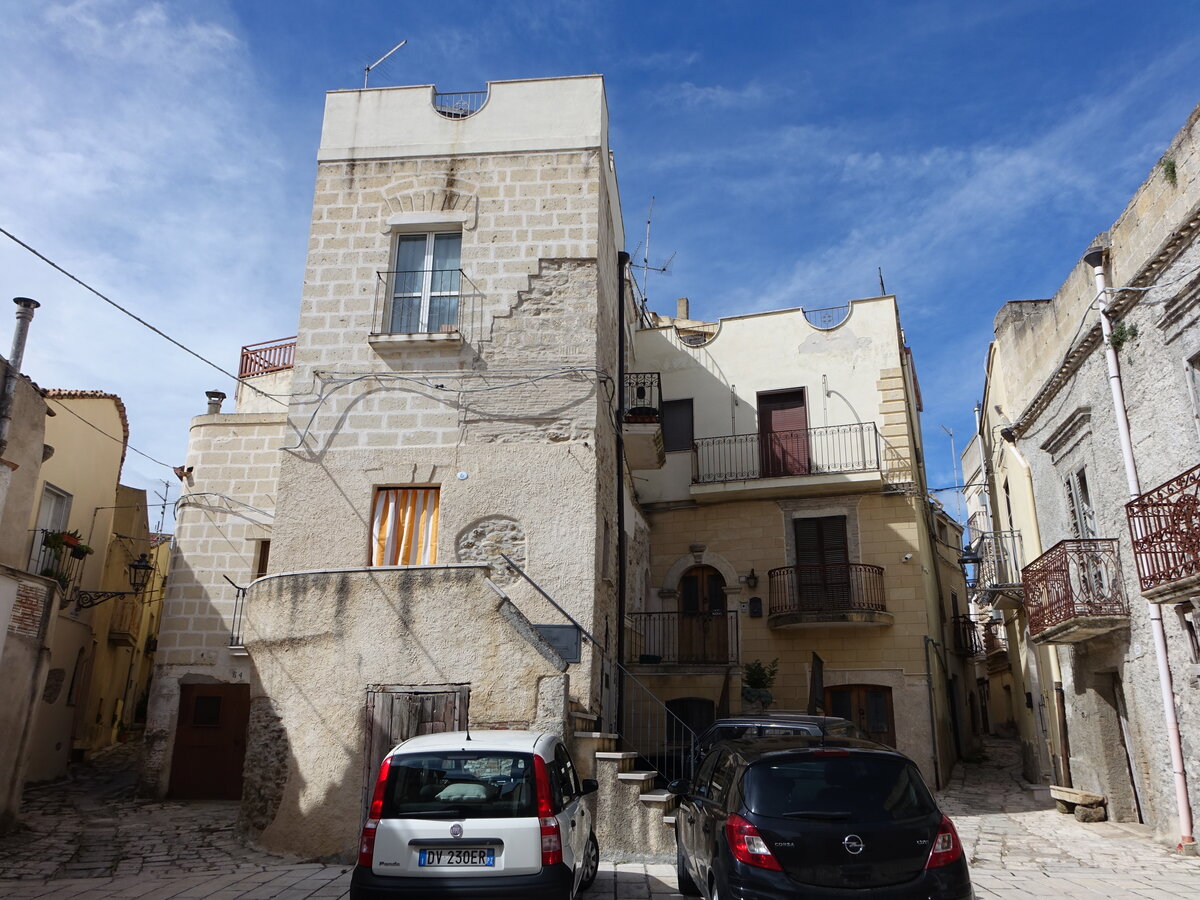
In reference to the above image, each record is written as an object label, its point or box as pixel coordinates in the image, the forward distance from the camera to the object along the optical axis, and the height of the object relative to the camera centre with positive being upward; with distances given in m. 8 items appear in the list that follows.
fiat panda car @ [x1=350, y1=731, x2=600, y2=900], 5.98 -0.88
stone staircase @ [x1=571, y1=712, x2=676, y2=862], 9.04 -1.10
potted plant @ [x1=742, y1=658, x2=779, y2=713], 15.04 +0.29
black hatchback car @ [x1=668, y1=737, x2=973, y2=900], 5.56 -0.81
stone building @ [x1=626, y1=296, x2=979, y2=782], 16.20 +3.25
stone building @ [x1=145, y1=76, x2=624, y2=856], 9.67 +2.88
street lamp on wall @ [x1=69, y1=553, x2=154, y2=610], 17.39 +2.03
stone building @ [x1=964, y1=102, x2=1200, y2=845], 9.70 +2.52
